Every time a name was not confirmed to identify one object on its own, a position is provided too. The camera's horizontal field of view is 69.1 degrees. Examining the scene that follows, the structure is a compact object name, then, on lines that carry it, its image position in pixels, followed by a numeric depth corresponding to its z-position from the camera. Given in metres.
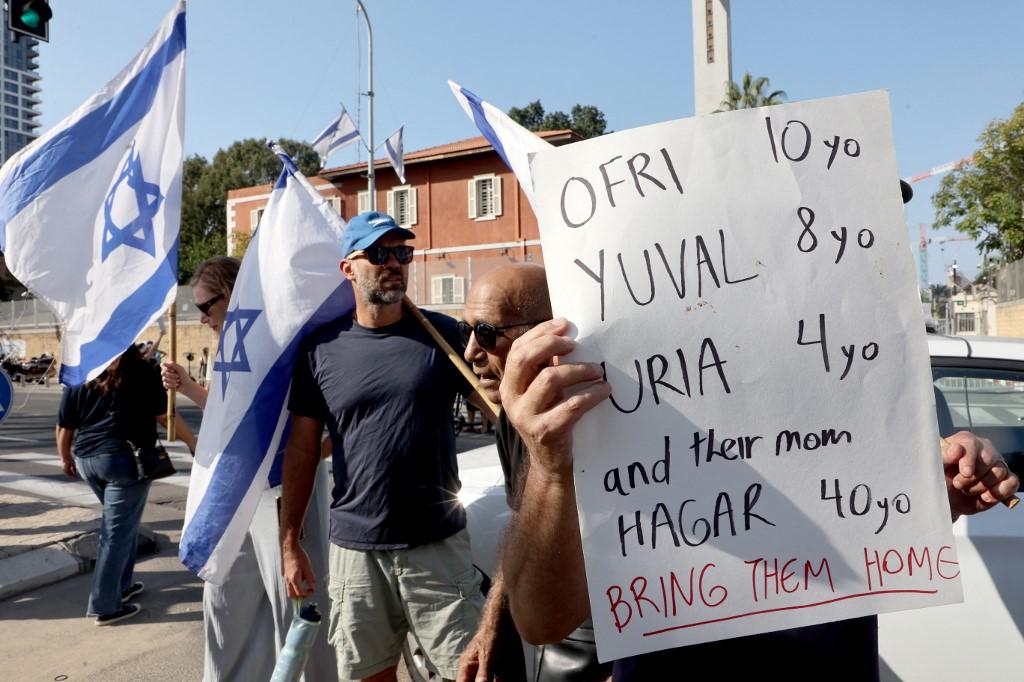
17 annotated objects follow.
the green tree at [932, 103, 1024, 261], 20.50
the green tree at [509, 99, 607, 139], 64.12
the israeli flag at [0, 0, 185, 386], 3.14
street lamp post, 18.92
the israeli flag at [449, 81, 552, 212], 2.11
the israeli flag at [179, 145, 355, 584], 2.66
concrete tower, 23.12
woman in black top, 4.33
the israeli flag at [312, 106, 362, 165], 15.98
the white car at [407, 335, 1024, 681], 2.16
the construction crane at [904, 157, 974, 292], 22.36
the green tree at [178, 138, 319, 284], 52.62
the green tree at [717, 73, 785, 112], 26.36
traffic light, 6.59
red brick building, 32.38
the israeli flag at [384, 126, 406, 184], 17.62
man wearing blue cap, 2.45
